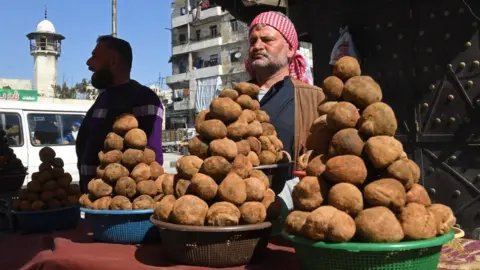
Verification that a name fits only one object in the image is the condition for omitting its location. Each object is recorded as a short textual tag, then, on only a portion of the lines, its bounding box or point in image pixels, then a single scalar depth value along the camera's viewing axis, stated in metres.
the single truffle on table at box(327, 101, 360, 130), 1.47
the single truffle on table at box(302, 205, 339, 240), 1.29
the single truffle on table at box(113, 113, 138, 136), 2.41
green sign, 23.44
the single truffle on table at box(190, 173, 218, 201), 1.67
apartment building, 40.06
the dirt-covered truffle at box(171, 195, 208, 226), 1.60
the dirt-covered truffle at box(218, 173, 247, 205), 1.65
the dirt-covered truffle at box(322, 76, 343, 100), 1.62
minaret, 42.31
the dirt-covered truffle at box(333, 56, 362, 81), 1.62
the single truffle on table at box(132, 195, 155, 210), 2.15
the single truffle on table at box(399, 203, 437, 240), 1.27
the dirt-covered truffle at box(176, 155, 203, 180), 1.80
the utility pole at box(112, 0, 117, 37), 13.29
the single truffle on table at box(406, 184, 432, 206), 1.39
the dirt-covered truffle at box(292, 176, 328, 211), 1.40
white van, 8.48
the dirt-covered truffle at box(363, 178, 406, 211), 1.31
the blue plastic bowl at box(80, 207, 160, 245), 2.13
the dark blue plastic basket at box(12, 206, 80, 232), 3.03
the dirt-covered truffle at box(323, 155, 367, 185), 1.36
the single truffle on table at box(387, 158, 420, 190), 1.37
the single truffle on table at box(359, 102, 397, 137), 1.43
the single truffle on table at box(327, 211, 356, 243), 1.26
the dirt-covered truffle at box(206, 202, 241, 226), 1.57
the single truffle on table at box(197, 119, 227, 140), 1.83
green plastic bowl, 1.23
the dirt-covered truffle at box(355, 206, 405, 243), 1.24
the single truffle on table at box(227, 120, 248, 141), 1.90
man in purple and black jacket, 3.01
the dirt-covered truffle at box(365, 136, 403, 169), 1.37
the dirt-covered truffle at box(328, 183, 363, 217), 1.32
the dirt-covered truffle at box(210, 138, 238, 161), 1.76
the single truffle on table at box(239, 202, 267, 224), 1.63
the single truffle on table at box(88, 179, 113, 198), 2.26
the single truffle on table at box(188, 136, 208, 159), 1.84
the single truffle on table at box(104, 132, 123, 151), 2.37
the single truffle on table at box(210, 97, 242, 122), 1.90
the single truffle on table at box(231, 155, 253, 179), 1.75
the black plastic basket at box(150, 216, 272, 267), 1.58
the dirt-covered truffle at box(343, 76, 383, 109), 1.51
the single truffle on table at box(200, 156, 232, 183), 1.71
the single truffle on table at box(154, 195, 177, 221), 1.72
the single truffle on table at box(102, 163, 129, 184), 2.27
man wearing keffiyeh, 2.66
